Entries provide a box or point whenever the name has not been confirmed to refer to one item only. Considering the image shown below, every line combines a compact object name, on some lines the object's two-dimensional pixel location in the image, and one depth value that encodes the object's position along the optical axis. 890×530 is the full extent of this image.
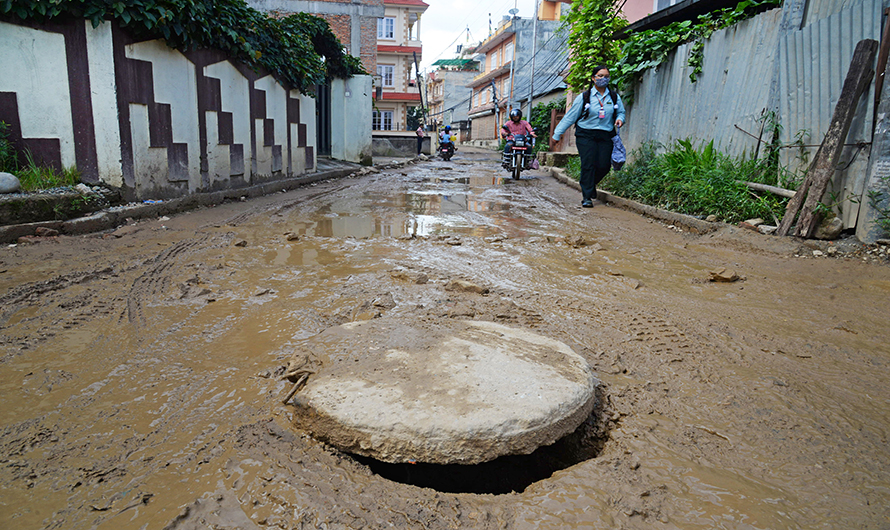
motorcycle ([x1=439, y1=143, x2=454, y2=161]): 19.78
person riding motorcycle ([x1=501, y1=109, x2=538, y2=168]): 12.56
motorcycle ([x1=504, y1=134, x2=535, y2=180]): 12.26
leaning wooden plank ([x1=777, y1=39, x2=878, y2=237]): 4.36
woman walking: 7.27
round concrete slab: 1.70
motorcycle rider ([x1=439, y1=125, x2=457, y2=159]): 19.83
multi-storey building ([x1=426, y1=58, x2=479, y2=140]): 52.19
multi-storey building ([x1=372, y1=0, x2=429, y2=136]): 33.59
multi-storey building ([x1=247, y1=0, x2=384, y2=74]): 17.92
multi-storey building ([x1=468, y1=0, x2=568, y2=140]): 31.39
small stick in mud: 2.01
